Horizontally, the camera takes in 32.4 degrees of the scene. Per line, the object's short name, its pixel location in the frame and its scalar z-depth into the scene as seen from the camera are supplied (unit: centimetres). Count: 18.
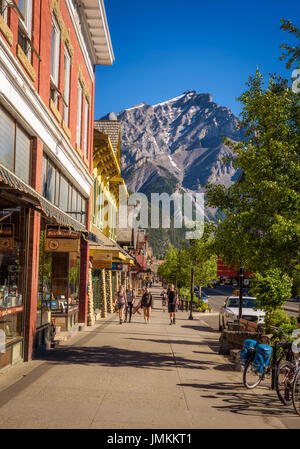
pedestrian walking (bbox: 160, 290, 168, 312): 4173
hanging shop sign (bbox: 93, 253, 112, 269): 2189
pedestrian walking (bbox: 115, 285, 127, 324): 2386
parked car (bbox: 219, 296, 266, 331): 2089
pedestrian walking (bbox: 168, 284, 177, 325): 2513
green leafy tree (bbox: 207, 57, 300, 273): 1180
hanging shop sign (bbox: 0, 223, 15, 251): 1016
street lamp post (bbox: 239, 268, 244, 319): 1877
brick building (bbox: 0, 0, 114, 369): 975
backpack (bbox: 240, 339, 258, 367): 990
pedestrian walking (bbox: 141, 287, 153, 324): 2443
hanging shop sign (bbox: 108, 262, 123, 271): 2962
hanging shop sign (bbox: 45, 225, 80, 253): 1341
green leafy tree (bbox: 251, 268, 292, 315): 1273
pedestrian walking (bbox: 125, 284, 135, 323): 2609
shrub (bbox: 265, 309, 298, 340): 1198
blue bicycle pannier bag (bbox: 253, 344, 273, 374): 968
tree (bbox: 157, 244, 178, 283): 6588
